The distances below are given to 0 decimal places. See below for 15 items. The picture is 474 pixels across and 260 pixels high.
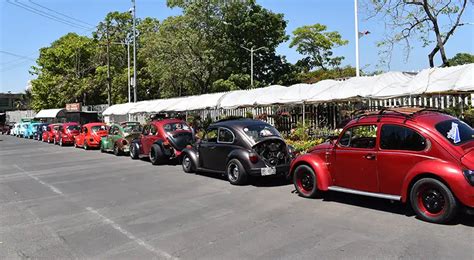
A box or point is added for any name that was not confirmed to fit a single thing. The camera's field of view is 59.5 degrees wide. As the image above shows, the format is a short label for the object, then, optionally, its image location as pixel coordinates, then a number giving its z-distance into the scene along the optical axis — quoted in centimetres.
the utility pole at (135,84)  3369
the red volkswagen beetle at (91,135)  2333
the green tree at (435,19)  1956
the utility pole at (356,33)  2291
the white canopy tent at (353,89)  1240
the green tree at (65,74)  5672
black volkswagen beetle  1026
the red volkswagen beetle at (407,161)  618
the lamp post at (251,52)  4100
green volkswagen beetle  1912
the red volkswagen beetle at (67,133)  2705
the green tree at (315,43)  5853
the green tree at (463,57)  5699
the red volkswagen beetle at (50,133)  3016
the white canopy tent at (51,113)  4424
